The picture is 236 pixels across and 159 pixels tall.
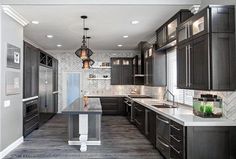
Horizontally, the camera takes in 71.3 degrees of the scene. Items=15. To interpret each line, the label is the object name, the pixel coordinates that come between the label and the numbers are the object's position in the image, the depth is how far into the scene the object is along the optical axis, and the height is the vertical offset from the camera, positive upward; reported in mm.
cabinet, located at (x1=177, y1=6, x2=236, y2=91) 2224 +446
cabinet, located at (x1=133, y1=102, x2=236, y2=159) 2126 -790
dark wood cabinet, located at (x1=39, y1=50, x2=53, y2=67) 5222 +775
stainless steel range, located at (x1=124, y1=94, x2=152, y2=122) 5543 -926
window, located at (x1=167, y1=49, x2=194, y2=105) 3652 -33
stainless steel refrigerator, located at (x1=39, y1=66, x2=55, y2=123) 5152 -390
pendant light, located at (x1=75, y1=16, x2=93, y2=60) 3671 +665
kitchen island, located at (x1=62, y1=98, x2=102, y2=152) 3725 -1053
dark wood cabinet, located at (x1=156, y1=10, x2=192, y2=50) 3199 +1165
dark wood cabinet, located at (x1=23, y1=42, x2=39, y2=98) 4143 +295
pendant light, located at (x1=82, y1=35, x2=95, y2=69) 4190 +479
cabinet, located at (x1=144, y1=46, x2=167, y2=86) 4552 +373
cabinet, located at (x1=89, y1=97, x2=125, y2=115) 6938 -989
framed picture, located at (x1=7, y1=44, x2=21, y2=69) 3292 +542
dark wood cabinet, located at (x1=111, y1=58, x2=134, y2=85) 7263 +471
